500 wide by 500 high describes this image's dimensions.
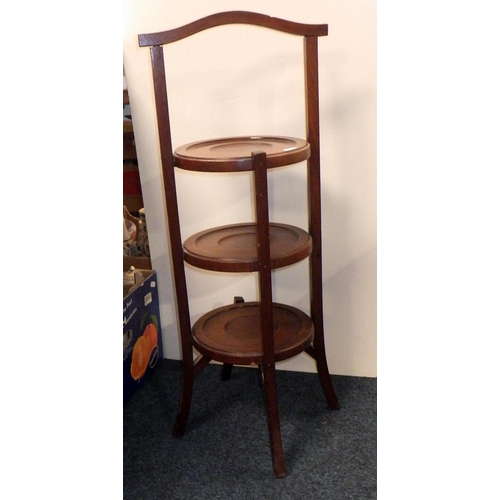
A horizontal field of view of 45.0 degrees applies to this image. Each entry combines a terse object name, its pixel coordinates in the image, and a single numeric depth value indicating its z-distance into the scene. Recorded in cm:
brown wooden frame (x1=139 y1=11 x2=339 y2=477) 133
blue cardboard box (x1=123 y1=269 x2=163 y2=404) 181
